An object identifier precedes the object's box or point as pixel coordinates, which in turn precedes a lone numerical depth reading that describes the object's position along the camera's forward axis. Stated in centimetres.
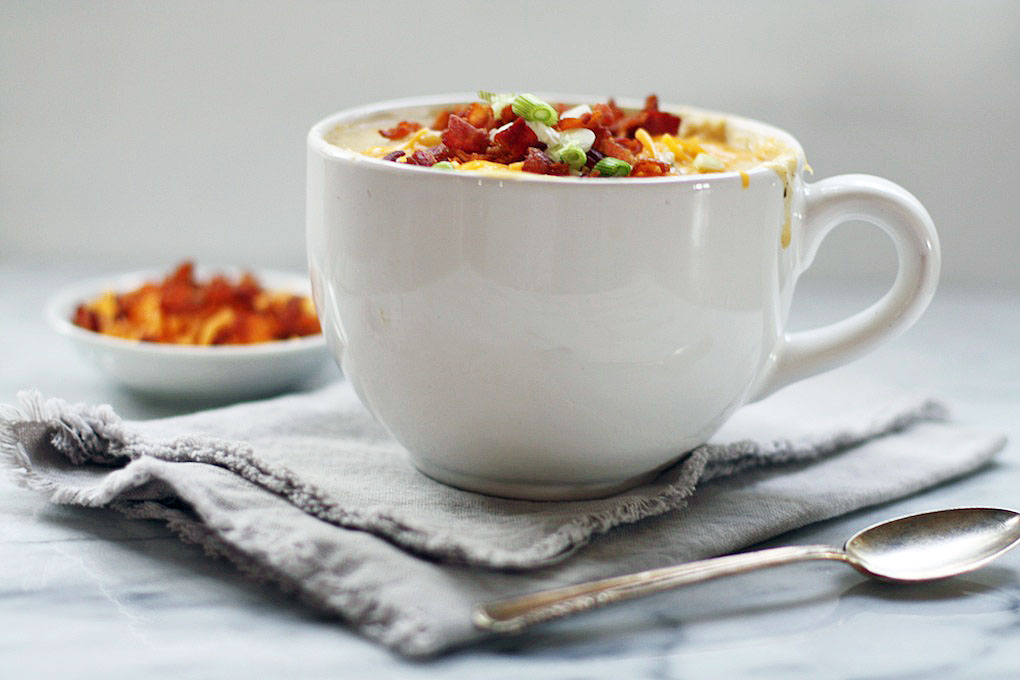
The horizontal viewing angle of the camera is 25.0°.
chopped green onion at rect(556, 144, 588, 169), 57
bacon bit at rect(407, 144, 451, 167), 56
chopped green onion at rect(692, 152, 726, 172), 58
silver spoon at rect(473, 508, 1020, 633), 52
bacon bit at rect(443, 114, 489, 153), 58
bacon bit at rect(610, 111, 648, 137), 61
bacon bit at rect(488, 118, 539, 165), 57
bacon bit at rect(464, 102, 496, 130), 59
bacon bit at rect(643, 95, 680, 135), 63
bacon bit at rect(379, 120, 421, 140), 62
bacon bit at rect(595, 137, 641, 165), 58
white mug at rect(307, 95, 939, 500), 55
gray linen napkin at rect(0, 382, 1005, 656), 54
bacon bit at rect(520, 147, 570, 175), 56
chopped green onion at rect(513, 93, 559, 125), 58
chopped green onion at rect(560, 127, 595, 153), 57
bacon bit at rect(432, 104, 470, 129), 62
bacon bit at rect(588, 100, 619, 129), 59
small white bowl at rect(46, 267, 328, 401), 68
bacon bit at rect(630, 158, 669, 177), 57
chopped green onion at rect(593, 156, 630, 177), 56
